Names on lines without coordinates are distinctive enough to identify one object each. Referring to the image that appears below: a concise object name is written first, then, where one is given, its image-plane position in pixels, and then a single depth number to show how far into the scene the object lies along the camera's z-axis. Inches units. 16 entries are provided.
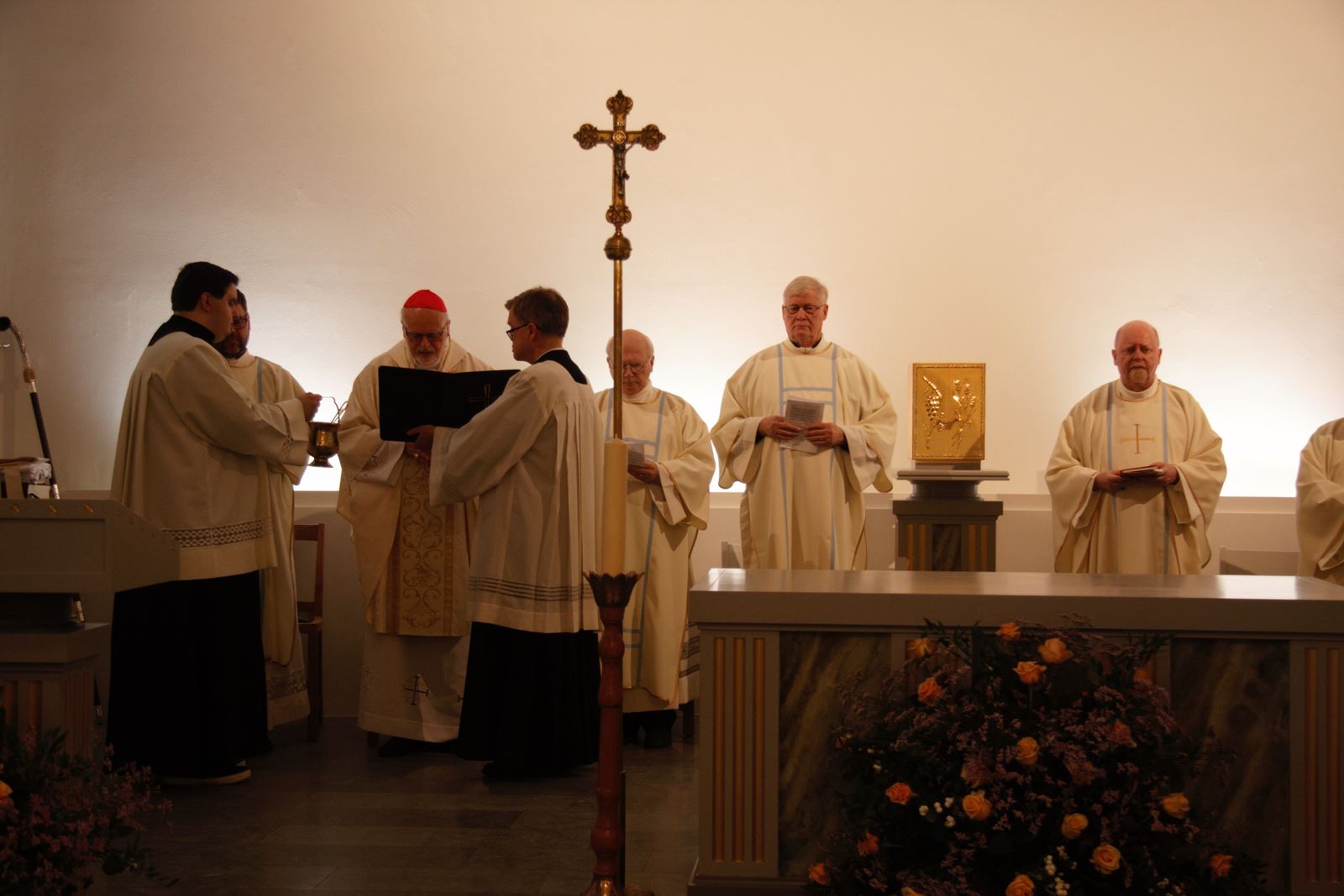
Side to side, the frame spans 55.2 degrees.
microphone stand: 297.7
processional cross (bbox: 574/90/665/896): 121.3
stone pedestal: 267.0
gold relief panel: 276.2
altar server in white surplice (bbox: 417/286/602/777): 211.2
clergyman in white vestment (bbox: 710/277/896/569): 267.6
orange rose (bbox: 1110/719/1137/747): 106.7
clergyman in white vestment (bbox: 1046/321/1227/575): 265.1
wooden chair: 257.4
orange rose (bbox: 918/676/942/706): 114.0
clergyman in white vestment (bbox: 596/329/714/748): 254.5
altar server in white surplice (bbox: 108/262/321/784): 206.4
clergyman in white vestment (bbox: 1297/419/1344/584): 255.9
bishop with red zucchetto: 238.8
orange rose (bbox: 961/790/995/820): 104.8
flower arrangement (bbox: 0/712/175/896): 111.4
